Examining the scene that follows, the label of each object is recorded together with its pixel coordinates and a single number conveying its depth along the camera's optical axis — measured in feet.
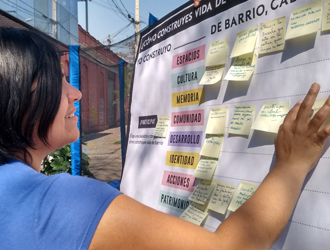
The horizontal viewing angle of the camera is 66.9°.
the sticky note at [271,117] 2.89
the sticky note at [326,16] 2.55
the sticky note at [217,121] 3.59
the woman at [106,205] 2.24
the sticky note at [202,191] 3.64
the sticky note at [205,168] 3.66
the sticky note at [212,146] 3.62
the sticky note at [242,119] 3.22
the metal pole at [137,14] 41.36
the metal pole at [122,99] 12.28
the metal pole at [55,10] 47.80
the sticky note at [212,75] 3.68
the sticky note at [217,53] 3.66
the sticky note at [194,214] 3.61
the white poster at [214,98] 2.64
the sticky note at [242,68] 3.25
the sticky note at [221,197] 3.32
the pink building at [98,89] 12.94
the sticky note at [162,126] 4.75
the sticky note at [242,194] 3.10
